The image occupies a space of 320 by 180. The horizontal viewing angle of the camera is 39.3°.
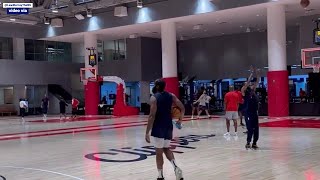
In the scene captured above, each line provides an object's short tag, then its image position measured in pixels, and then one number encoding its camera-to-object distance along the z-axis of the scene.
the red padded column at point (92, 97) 35.94
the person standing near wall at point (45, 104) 31.41
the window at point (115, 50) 41.62
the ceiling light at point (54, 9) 31.58
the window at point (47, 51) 42.66
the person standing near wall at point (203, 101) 23.91
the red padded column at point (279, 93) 25.83
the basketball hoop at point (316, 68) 23.79
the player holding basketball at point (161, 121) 7.14
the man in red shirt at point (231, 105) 14.66
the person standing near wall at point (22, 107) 31.39
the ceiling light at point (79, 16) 33.72
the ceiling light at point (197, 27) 32.64
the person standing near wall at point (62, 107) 30.27
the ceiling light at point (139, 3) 29.33
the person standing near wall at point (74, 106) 29.18
